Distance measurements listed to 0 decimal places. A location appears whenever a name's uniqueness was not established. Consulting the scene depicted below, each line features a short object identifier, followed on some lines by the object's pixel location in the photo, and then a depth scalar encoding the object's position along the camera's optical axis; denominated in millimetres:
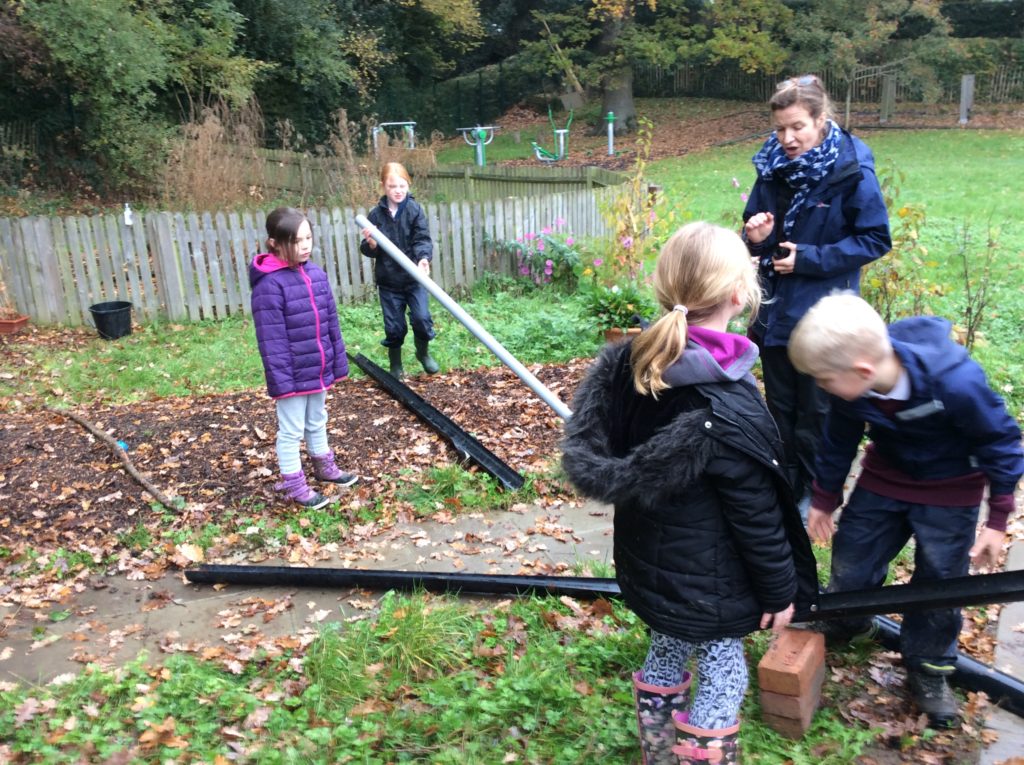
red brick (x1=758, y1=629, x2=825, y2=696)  2850
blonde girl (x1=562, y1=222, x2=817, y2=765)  2217
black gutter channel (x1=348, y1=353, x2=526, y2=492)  5155
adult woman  3621
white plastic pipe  4469
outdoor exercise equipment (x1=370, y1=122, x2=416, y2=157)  16369
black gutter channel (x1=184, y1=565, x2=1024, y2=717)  3006
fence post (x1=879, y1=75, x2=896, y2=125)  27641
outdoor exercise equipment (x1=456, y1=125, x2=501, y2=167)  24656
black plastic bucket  9180
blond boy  2447
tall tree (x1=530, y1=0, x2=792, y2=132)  28156
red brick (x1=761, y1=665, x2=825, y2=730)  2867
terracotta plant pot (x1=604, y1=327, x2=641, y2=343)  7094
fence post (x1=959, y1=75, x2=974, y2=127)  26172
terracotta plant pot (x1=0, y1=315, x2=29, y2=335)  9203
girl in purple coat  4664
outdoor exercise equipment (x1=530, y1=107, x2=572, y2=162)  26922
